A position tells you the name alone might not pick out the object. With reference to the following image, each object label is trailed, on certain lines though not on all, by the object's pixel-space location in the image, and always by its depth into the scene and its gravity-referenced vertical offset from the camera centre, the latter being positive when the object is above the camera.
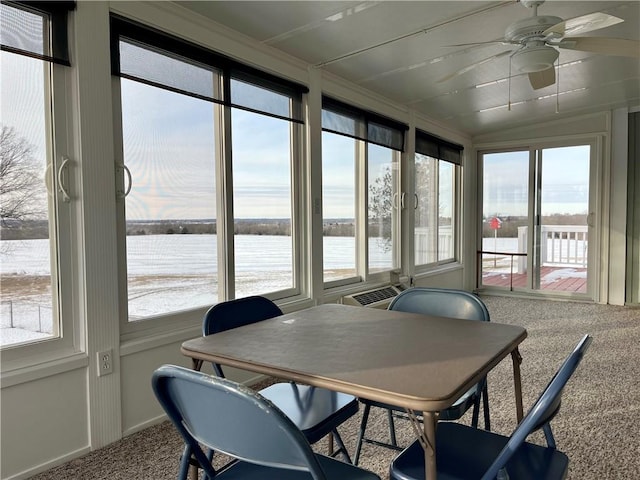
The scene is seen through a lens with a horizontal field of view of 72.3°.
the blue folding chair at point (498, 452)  1.05 -0.73
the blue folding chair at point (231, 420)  0.94 -0.46
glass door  6.12 +0.00
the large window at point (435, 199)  5.59 +0.29
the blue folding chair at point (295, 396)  1.64 -0.74
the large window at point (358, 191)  4.10 +0.30
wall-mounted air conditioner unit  4.09 -0.75
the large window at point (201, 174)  2.53 +0.33
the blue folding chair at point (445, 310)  1.79 -0.43
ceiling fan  2.23 +0.97
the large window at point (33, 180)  2.01 +0.21
